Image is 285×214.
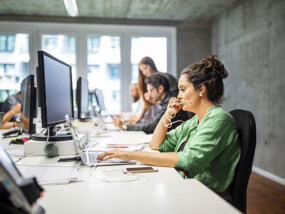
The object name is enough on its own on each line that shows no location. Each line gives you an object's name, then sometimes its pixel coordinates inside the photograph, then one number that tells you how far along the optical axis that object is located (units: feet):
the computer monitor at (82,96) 9.33
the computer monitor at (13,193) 1.56
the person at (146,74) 11.58
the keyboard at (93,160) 3.91
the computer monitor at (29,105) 5.73
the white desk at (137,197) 2.30
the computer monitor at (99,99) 11.00
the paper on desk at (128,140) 5.97
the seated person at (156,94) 7.83
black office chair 3.64
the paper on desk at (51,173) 3.09
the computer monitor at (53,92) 4.13
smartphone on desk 3.43
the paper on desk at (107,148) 4.94
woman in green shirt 3.65
